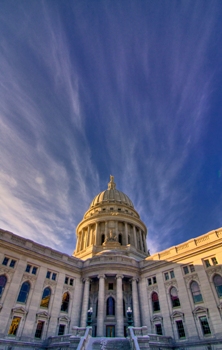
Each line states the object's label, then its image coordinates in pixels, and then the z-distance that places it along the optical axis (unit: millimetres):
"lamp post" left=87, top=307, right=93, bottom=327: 27328
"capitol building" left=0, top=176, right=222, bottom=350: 27984
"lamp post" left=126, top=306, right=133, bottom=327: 27219
